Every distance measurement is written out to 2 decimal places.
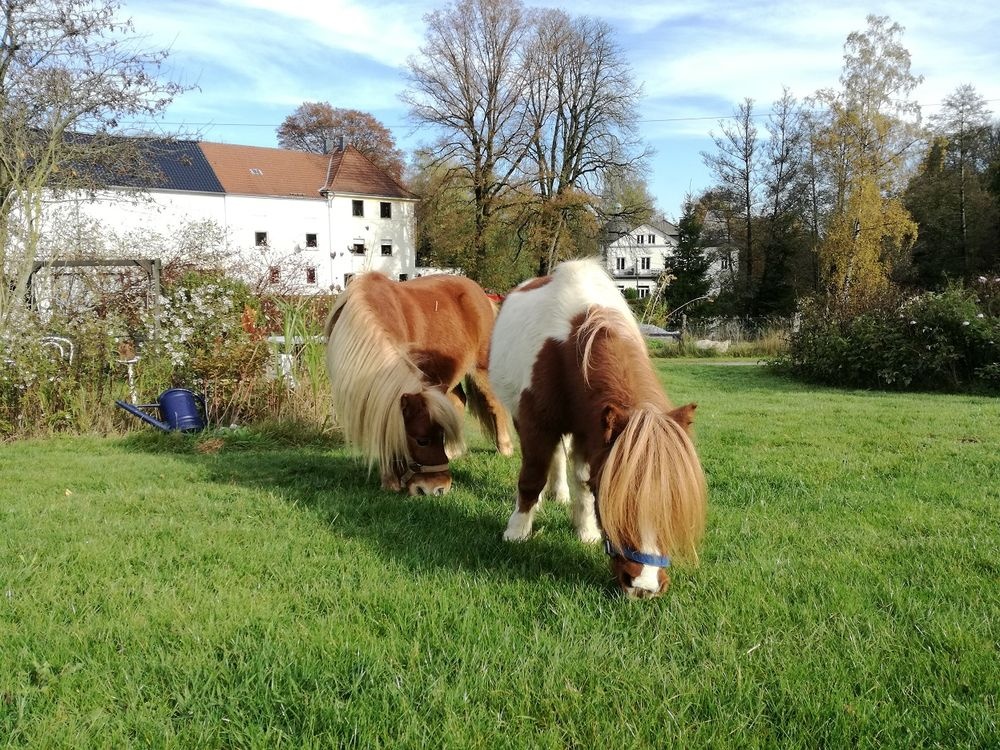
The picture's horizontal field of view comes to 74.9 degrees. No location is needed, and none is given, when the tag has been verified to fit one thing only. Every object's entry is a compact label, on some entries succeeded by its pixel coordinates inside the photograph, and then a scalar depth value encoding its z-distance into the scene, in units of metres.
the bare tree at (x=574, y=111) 35.81
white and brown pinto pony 2.79
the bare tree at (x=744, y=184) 42.16
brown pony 4.86
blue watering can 7.68
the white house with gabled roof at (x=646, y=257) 67.69
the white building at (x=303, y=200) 41.78
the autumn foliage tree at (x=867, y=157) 31.09
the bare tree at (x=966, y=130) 39.50
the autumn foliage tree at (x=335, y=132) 52.69
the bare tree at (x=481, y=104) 35.44
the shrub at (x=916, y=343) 12.14
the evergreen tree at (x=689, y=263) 40.34
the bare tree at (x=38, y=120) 8.91
